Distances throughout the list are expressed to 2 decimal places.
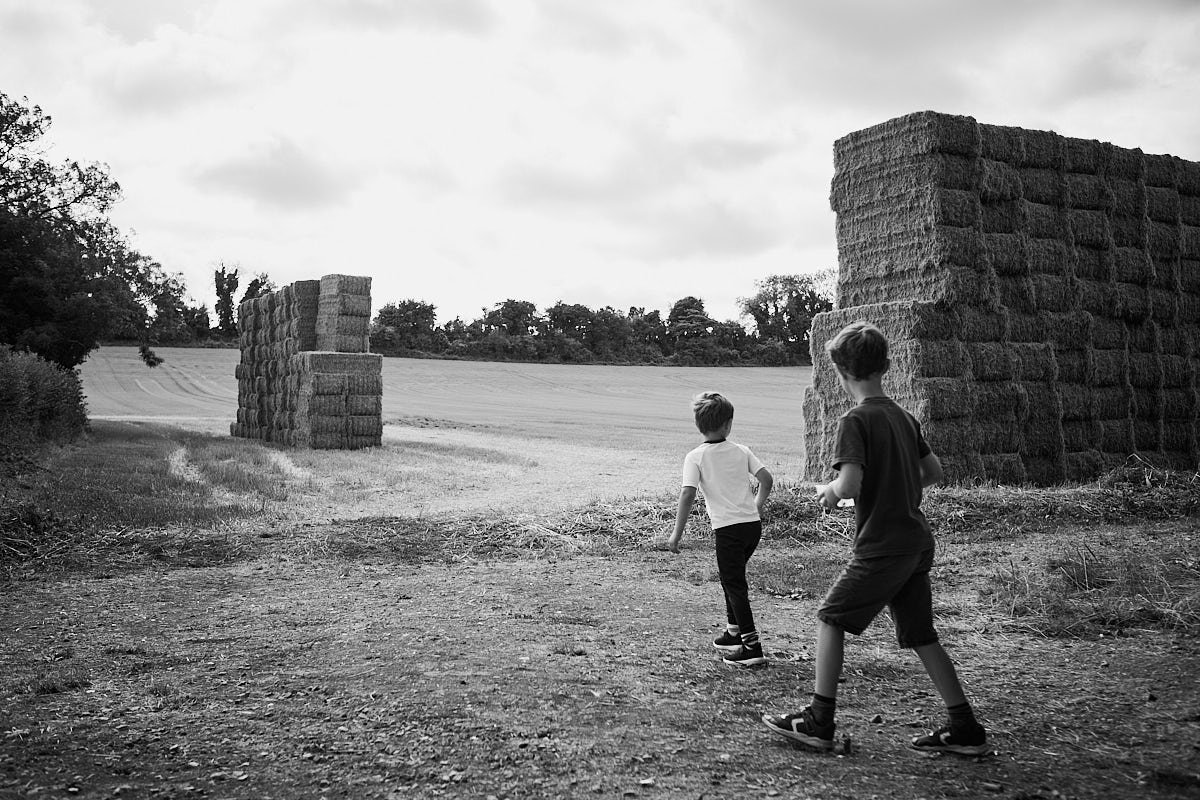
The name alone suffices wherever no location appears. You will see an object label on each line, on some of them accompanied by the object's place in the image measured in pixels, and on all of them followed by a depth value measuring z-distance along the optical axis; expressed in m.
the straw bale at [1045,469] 11.58
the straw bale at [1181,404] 12.97
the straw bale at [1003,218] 11.66
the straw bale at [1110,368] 12.30
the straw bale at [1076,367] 12.09
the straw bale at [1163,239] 13.02
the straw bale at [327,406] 19.89
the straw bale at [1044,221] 11.94
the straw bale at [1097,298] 12.30
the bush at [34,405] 14.42
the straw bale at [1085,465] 11.92
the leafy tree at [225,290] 69.69
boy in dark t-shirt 3.76
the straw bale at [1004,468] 11.23
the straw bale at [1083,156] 12.28
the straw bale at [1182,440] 13.02
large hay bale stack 11.20
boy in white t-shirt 5.12
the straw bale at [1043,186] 11.98
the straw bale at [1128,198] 12.72
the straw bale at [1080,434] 12.04
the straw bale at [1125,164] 12.64
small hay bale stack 19.98
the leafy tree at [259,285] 71.81
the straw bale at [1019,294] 11.76
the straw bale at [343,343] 20.50
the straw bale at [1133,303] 12.62
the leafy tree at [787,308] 63.47
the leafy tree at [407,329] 58.12
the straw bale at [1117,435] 12.37
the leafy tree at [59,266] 22.02
